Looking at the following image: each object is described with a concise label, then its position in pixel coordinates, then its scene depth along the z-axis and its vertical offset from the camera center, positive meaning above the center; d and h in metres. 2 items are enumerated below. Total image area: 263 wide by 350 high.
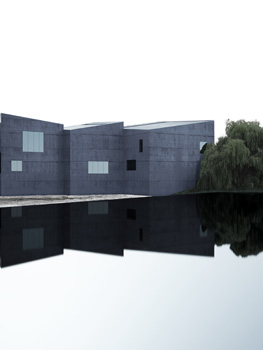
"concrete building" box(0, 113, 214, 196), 34.41 +1.54
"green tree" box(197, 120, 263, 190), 35.12 +1.04
